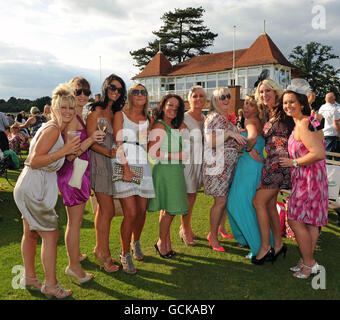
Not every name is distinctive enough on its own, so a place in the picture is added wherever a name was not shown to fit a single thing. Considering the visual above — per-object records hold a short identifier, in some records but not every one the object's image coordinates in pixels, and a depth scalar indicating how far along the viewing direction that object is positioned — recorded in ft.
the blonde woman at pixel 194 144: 14.76
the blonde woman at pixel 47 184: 9.56
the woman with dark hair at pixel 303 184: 11.61
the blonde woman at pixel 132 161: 11.94
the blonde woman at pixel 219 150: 13.83
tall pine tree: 161.07
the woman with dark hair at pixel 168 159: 13.16
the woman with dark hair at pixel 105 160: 11.82
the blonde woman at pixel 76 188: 10.72
